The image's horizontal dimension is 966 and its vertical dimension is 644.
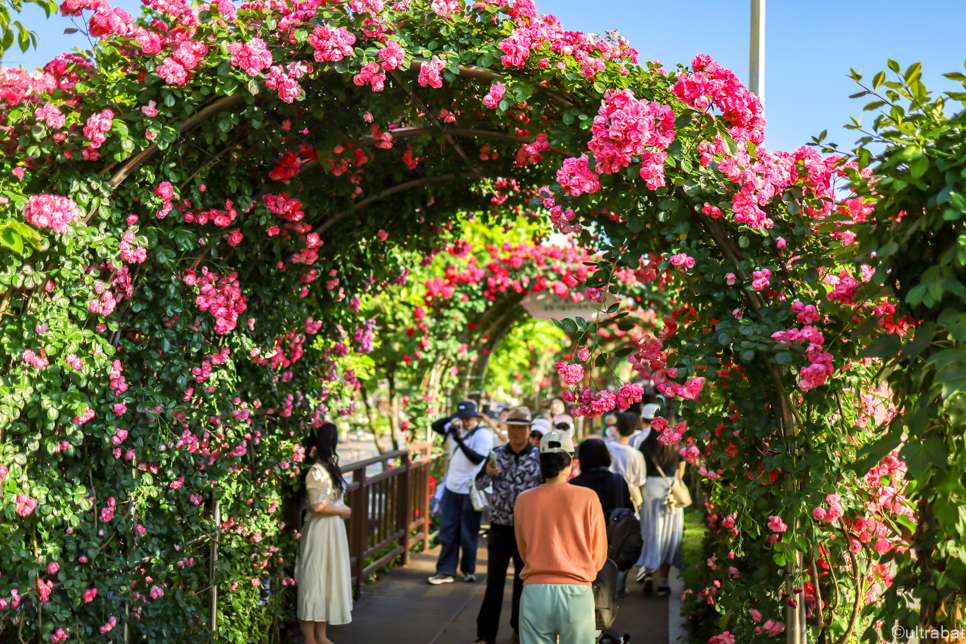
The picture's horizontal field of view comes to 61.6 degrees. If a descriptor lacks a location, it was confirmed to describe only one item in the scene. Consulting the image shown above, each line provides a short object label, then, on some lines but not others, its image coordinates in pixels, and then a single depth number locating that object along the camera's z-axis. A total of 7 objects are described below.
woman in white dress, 5.09
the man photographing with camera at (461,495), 7.29
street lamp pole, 4.11
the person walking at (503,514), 5.17
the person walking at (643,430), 7.94
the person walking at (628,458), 6.79
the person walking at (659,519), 6.91
